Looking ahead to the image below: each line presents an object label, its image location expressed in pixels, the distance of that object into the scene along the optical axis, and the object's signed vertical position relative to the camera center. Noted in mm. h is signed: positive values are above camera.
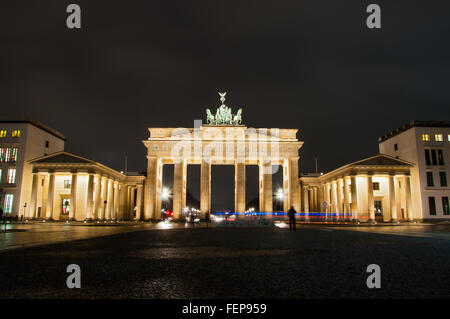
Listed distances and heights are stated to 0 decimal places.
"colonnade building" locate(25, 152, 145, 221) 56625 +3423
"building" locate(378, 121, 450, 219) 57750 +7265
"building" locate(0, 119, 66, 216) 57656 +8223
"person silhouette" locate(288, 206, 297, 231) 26328 -611
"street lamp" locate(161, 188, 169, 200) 75712 +3537
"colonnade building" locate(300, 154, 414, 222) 57344 +2859
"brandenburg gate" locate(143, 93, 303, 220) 64000 +10573
